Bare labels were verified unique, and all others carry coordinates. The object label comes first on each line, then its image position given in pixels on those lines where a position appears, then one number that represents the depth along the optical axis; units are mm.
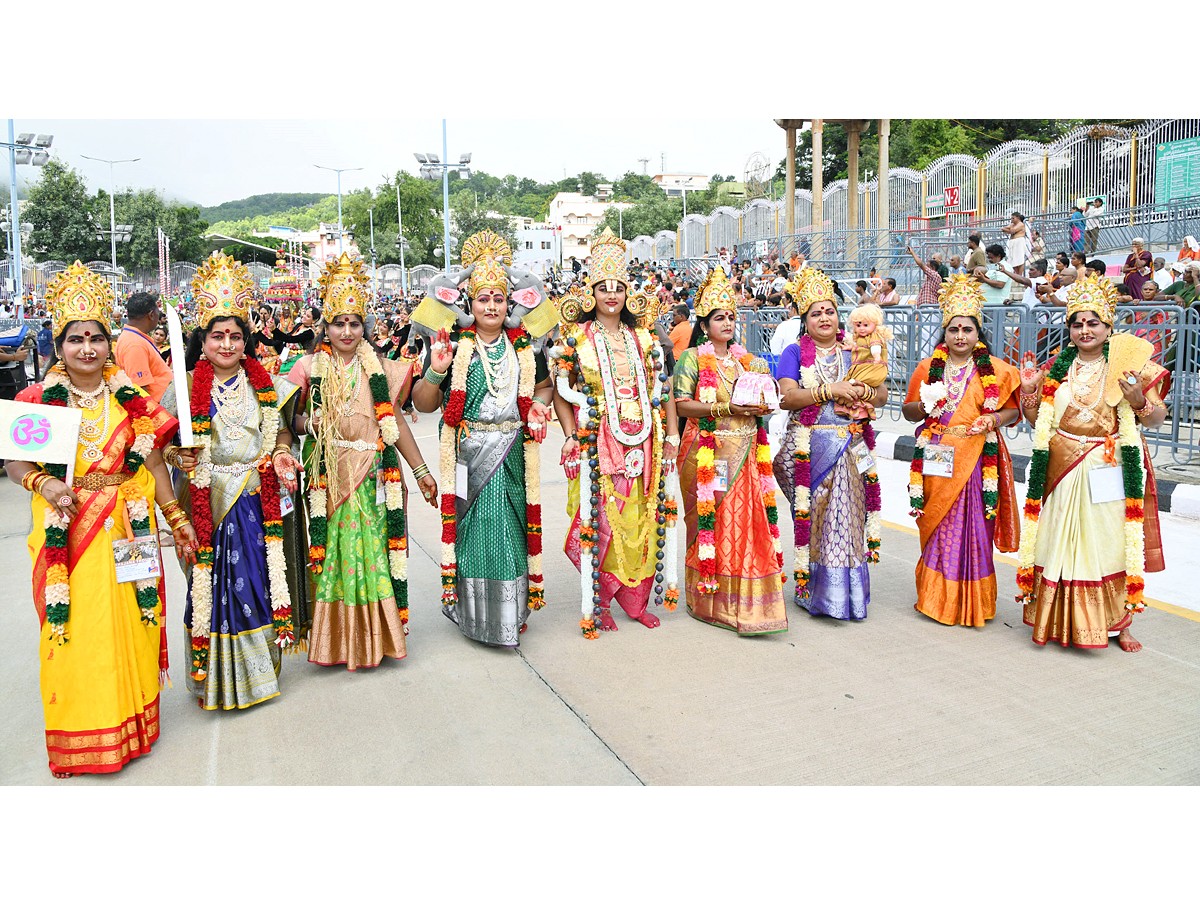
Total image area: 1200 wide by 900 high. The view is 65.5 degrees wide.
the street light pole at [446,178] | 21734
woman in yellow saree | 3625
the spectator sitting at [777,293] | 14748
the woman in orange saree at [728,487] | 5164
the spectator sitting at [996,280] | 12219
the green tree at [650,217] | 49094
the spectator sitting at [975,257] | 12539
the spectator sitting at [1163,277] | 12158
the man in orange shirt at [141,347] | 6812
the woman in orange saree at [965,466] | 5125
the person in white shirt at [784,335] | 10398
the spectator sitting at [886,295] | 12602
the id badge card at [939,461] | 5152
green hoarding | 16656
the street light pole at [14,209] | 22883
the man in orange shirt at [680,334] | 9625
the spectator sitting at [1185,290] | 9297
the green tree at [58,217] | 51438
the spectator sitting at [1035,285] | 11547
